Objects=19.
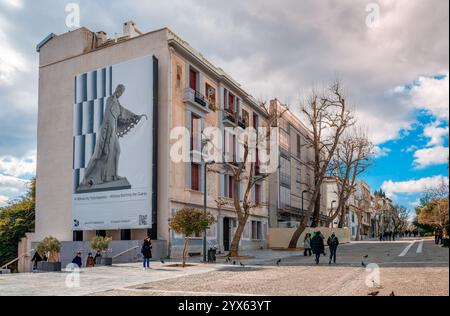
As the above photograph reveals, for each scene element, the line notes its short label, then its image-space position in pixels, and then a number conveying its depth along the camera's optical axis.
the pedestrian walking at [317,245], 23.27
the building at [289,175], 50.41
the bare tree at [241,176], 29.45
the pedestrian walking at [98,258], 24.16
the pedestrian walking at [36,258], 25.19
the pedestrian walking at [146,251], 21.66
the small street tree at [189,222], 23.59
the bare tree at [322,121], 39.25
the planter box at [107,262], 23.80
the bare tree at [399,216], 120.25
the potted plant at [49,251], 20.78
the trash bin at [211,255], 25.99
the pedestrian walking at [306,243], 29.78
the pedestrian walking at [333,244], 23.06
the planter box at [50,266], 20.59
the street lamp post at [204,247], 25.95
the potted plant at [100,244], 24.40
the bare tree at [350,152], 49.66
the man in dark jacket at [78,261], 24.06
